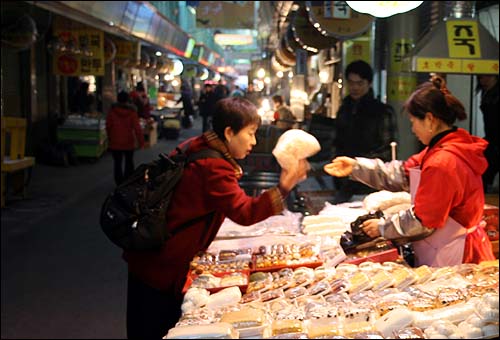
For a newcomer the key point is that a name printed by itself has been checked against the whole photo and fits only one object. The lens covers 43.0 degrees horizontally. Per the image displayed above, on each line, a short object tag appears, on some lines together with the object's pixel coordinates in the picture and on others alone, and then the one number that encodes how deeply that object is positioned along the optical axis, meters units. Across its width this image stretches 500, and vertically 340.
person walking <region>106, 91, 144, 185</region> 11.76
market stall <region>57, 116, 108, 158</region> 15.81
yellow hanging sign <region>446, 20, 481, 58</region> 5.32
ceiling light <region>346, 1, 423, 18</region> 2.55
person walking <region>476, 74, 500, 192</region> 6.46
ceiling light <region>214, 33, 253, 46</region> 24.43
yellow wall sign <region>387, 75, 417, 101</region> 6.34
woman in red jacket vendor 2.92
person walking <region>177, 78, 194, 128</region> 28.03
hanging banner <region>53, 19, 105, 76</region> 14.32
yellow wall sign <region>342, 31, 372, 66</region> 8.91
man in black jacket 5.24
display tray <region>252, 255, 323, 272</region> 3.04
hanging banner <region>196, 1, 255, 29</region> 18.47
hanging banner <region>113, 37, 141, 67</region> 19.36
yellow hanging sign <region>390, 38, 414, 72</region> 6.42
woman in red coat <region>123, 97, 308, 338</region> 3.12
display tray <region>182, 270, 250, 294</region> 2.73
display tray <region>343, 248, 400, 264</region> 3.05
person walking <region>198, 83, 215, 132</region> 20.44
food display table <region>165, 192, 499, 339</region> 1.88
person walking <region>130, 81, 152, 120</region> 19.94
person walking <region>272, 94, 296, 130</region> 7.26
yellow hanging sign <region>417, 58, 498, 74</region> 5.30
